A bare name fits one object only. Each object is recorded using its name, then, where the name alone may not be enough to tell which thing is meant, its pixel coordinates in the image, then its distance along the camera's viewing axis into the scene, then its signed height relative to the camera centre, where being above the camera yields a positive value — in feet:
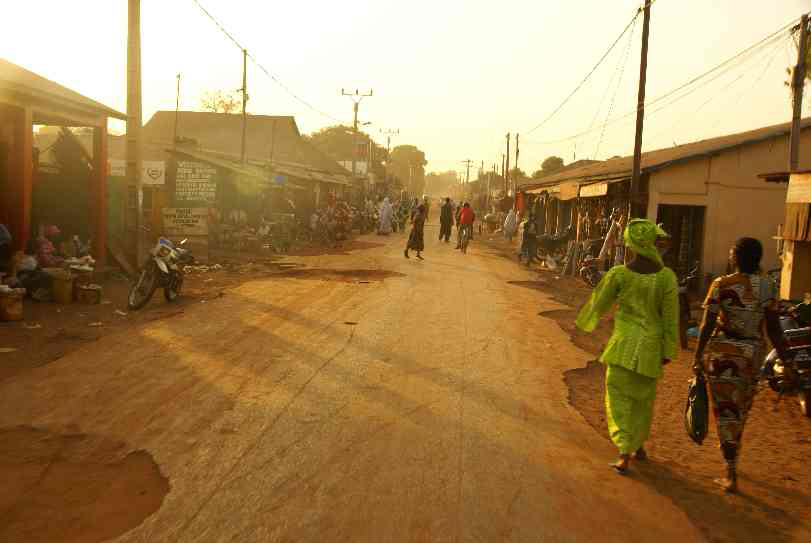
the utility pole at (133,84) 46.88 +6.92
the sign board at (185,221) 70.54 -1.98
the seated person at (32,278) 37.22 -4.17
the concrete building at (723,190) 62.59 +2.83
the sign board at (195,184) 74.59 +1.58
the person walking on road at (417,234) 71.61 -2.22
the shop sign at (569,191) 75.36 +2.74
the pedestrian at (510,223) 118.52 -1.25
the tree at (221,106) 234.58 +29.05
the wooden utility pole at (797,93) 47.12 +8.41
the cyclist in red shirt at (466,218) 88.79 -0.61
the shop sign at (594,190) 64.44 +2.53
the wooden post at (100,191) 47.11 +0.24
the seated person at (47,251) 40.06 -3.07
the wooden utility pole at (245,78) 103.54 +16.93
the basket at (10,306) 32.09 -4.80
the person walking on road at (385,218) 122.42 -1.43
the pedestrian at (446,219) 97.35 -0.94
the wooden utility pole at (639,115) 59.31 +8.40
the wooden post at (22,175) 39.01 +0.84
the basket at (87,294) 38.42 -4.94
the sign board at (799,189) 35.47 +1.88
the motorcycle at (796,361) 24.47 -4.38
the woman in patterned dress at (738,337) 16.75 -2.43
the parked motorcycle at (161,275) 37.68 -3.85
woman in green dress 17.13 -2.69
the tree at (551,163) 240.53 +17.40
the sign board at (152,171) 86.74 +3.10
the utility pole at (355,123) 183.74 +20.06
